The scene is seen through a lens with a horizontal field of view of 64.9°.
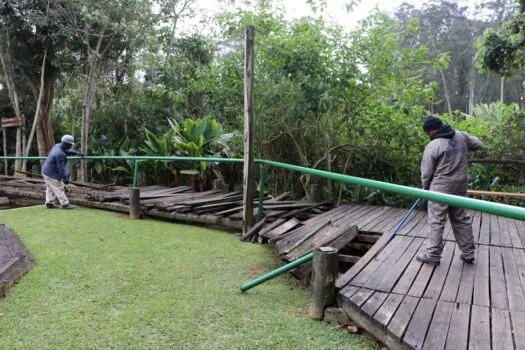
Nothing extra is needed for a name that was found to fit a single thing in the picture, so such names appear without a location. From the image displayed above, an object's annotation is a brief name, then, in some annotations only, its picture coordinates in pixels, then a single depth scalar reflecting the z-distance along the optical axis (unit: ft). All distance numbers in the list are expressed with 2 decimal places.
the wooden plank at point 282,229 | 16.92
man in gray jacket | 12.27
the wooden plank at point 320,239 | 13.90
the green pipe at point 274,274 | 10.08
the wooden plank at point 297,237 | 14.64
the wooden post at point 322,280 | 9.87
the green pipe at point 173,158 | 20.60
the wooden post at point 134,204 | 22.22
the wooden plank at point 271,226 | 17.45
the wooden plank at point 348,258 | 14.48
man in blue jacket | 24.93
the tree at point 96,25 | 33.72
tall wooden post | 16.72
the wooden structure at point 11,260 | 11.71
